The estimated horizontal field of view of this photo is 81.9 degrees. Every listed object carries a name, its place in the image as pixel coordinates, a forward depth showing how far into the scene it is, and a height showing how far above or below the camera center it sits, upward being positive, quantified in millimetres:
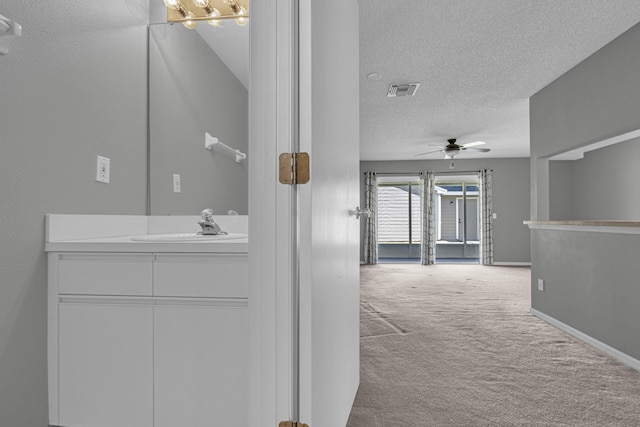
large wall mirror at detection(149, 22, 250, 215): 2041 +613
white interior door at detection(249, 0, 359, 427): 1018 -11
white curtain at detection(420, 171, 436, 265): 7914 -9
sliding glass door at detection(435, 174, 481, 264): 9422 -148
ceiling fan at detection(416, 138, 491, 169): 5766 +1116
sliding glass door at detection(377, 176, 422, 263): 8898 -10
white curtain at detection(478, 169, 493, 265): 7824 +7
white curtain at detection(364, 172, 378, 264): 8070 -138
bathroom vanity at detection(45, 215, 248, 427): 1314 -414
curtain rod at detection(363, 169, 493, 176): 8124 +1020
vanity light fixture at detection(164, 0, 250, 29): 2008 +1164
